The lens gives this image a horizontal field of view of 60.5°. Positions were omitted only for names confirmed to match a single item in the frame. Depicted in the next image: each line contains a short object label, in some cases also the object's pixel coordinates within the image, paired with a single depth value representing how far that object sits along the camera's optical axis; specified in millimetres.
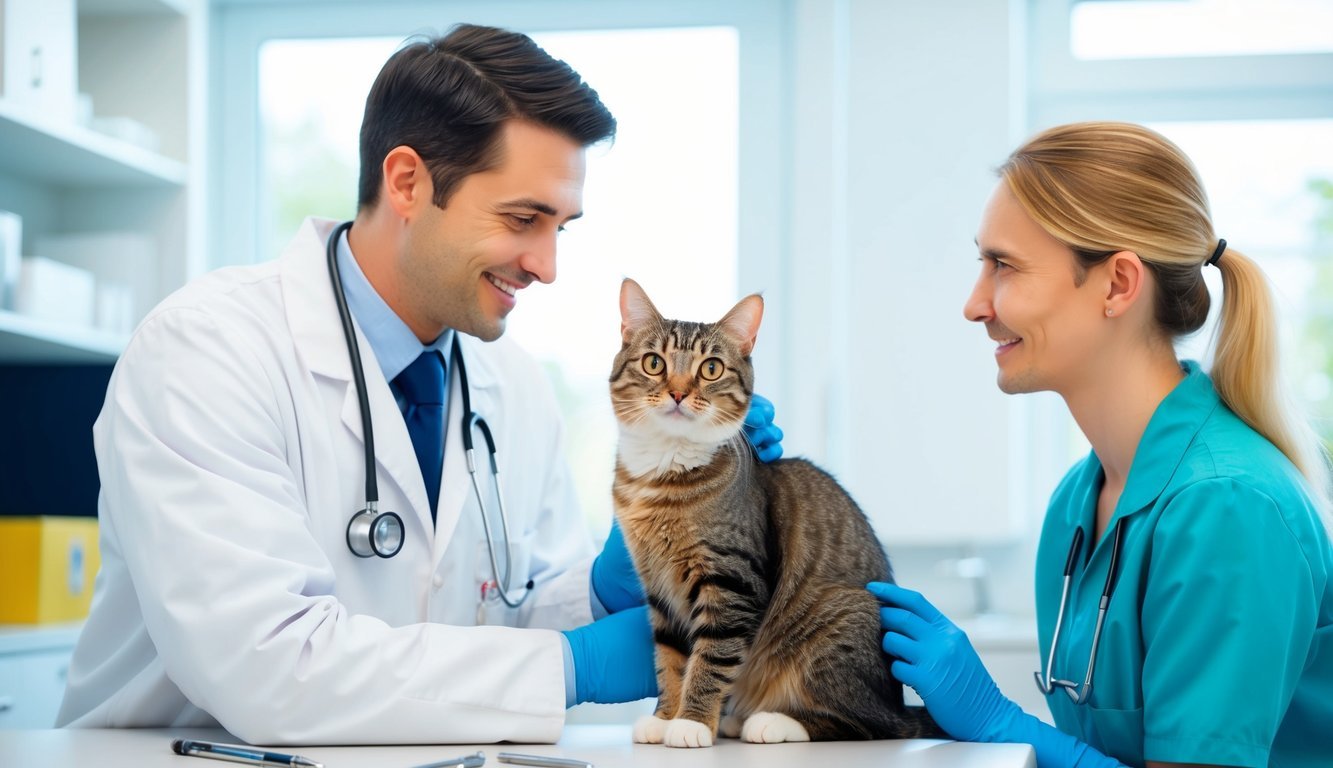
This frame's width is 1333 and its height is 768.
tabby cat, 1500
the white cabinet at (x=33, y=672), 2461
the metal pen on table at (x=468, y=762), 1186
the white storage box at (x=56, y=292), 2783
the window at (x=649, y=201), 3812
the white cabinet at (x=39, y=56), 2684
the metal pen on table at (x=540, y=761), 1205
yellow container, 2791
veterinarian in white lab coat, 1375
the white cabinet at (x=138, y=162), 3221
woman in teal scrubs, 1376
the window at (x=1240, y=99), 3635
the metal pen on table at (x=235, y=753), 1224
